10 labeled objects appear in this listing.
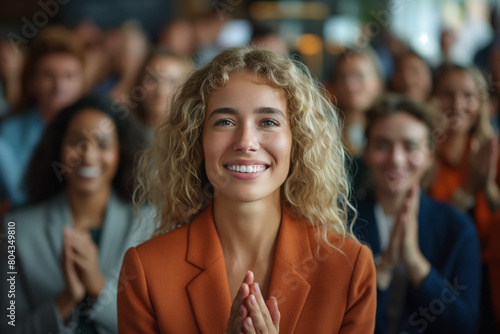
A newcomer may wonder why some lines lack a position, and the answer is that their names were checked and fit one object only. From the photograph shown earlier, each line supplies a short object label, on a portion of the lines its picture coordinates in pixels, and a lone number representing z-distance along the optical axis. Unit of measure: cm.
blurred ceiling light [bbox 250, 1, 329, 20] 727
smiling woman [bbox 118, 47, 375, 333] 121
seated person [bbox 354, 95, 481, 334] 167
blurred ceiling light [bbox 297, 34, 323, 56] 683
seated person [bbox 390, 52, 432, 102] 282
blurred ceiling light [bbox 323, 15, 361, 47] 693
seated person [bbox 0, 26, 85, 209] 296
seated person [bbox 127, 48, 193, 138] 286
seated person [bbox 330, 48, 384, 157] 275
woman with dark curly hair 177
